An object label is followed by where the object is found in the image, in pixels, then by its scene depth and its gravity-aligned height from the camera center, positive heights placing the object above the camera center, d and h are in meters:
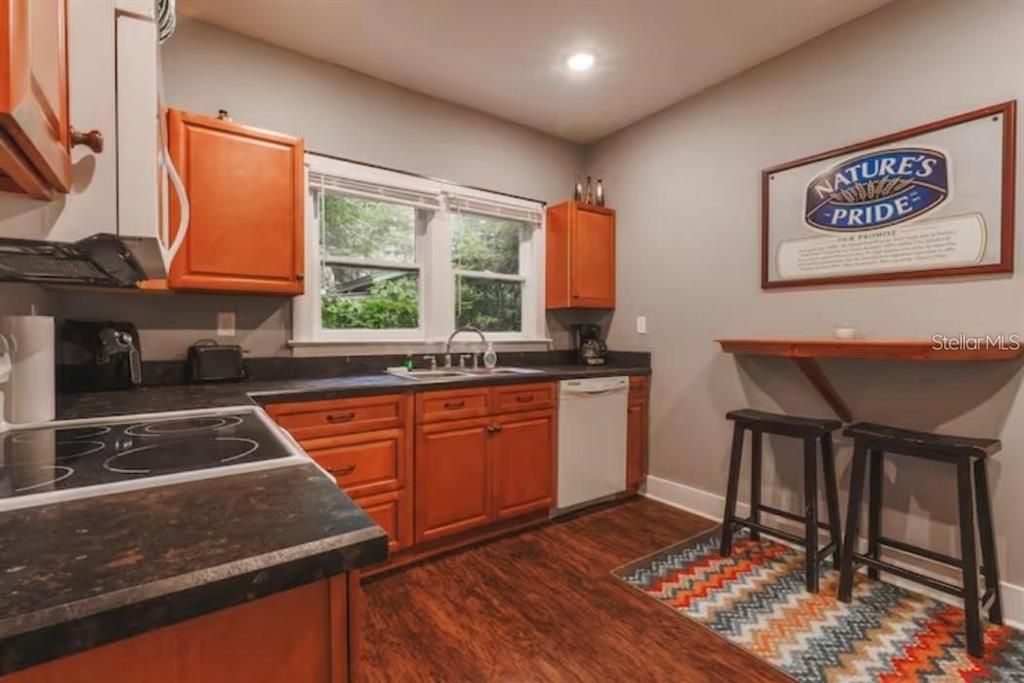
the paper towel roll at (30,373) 1.34 -0.09
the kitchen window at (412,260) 2.79 +0.51
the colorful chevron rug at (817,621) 1.70 -1.13
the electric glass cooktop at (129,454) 0.84 -0.25
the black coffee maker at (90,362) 2.05 -0.10
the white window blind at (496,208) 3.24 +0.91
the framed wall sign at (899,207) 2.00 +0.61
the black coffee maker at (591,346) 3.69 -0.06
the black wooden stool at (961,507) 1.78 -0.68
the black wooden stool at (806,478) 2.21 -0.67
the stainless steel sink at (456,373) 2.71 -0.20
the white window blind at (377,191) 2.73 +0.88
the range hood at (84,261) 0.94 +0.18
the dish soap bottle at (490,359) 3.32 -0.14
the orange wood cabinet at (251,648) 0.55 -0.38
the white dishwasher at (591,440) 2.99 -0.64
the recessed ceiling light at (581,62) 2.67 +1.54
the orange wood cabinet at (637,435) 3.34 -0.66
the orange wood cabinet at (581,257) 3.47 +0.60
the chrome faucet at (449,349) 3.21 -0.07
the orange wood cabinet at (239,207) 2.12 +0.61
